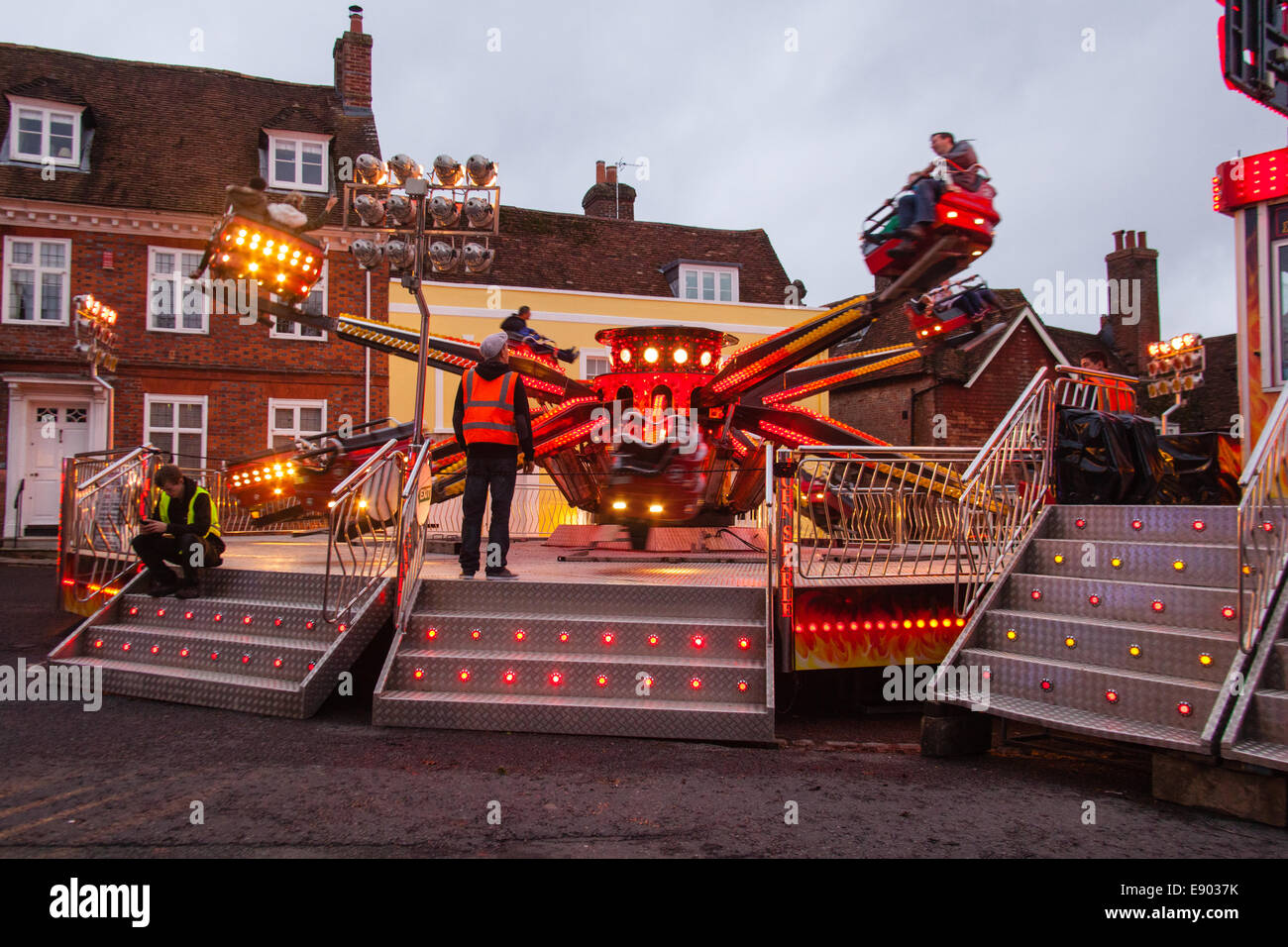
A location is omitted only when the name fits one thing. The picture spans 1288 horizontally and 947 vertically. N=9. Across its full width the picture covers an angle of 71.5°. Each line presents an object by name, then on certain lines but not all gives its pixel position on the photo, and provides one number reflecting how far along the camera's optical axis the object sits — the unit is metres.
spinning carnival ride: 9.74
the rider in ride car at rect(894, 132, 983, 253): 8.20
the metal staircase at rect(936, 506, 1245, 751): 5.02
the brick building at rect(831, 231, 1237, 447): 28.02
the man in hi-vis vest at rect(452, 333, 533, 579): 7.52
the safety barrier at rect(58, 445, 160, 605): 9.20
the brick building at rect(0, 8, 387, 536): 21.31
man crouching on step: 7.95
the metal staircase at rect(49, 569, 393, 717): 6.55
